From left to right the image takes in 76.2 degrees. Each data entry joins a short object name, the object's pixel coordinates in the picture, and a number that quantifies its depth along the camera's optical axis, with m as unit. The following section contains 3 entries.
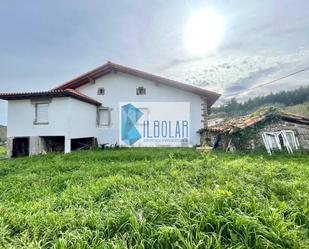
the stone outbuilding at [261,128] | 9.27
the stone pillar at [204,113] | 12.36
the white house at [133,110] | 11.98
